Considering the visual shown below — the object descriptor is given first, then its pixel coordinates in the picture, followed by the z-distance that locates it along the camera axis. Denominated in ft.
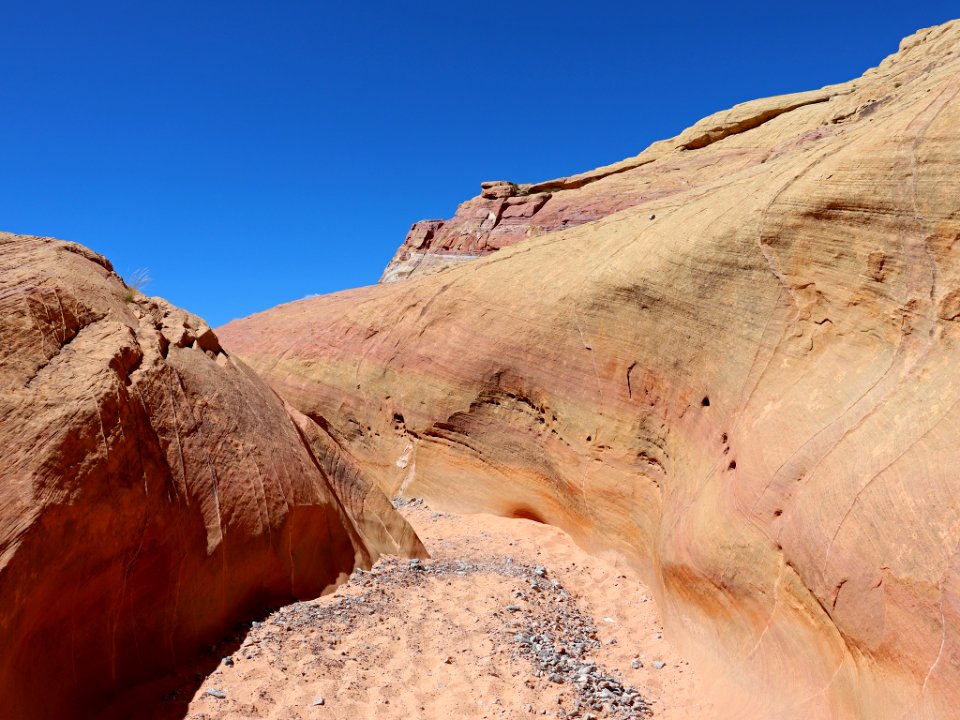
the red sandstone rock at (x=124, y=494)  11.53
